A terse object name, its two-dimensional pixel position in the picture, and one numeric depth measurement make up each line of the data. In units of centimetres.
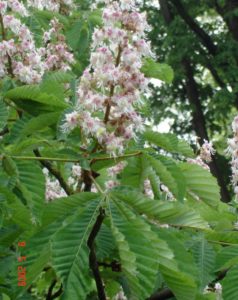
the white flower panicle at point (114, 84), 178
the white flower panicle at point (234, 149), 265
